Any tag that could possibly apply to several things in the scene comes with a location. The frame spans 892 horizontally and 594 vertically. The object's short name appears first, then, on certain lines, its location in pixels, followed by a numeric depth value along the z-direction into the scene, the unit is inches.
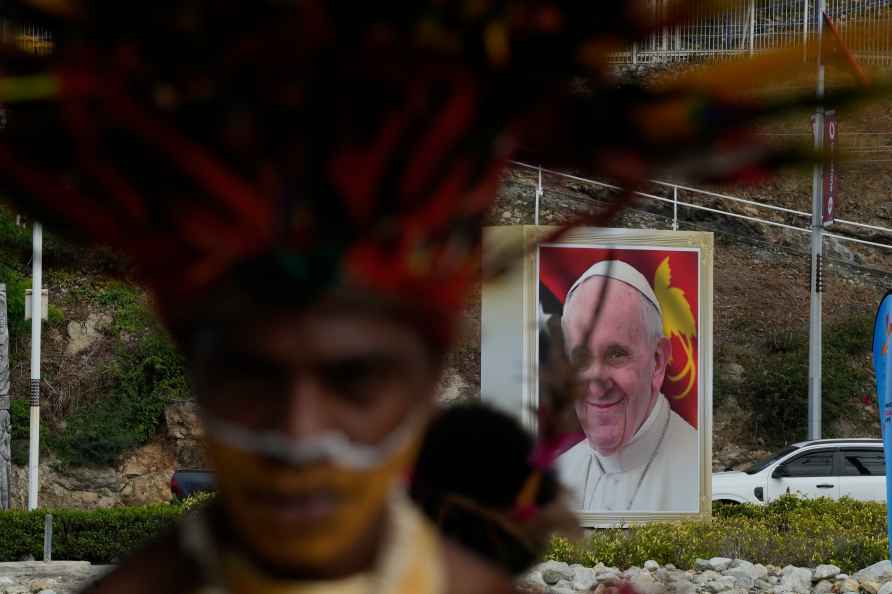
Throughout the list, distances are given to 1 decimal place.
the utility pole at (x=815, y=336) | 1533.0
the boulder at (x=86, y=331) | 2039.9
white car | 1352.1
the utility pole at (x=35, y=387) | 1304.1
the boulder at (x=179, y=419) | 1843.0
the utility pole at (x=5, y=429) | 1457.9
